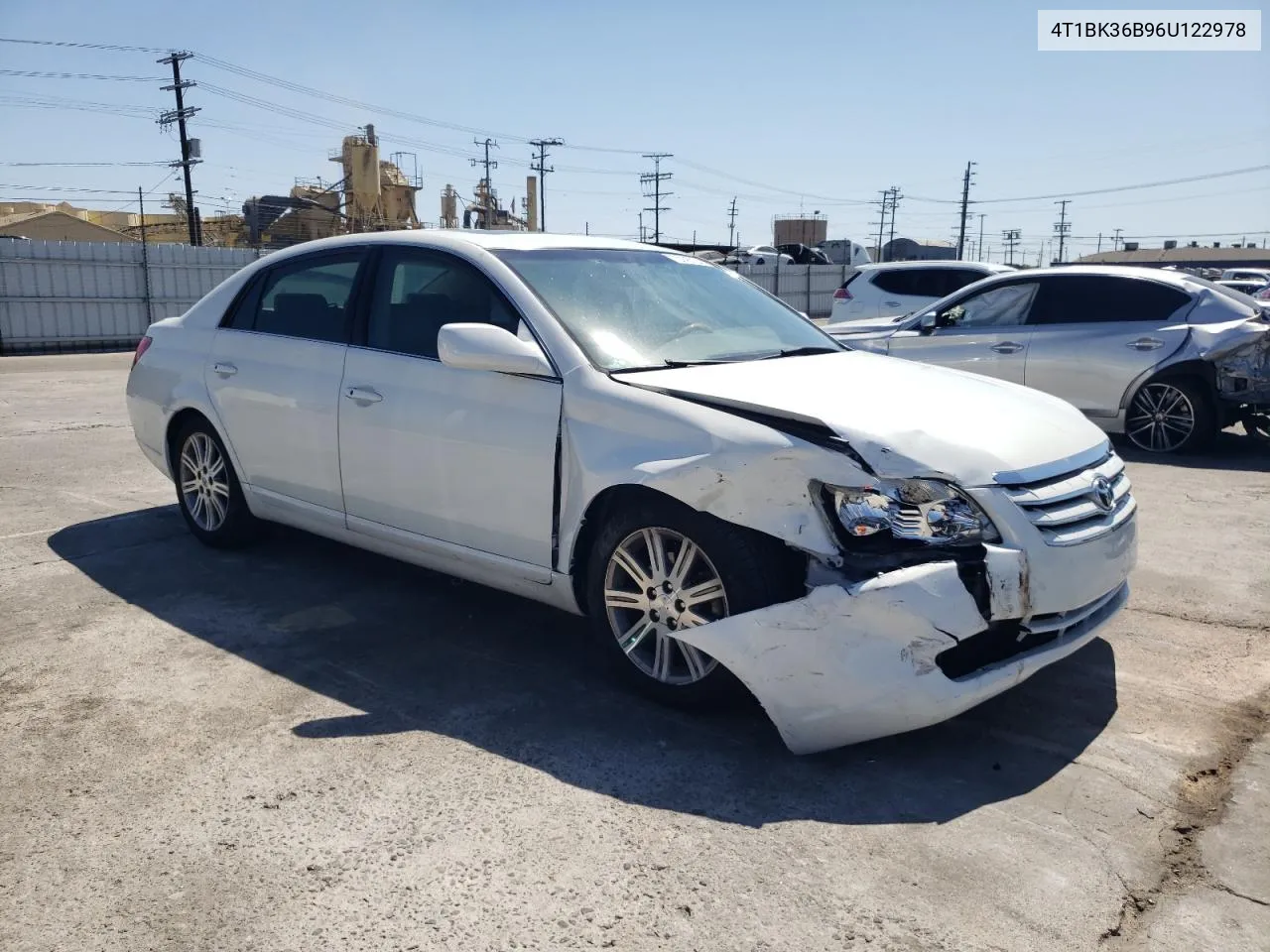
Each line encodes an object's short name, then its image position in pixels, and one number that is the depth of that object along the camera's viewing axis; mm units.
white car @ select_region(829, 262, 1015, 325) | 13289
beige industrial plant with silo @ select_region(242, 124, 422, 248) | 39875
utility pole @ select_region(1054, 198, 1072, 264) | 110812
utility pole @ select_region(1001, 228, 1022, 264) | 104625
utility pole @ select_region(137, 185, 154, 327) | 24406
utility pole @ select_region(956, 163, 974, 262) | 75462
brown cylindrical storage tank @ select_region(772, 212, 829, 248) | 56094
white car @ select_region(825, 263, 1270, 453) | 8188
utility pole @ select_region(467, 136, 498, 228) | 52494
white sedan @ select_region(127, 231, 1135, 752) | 3051
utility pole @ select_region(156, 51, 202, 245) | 40047
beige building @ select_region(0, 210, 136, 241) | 46938
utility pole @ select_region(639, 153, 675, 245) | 83212
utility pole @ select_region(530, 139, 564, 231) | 70375
